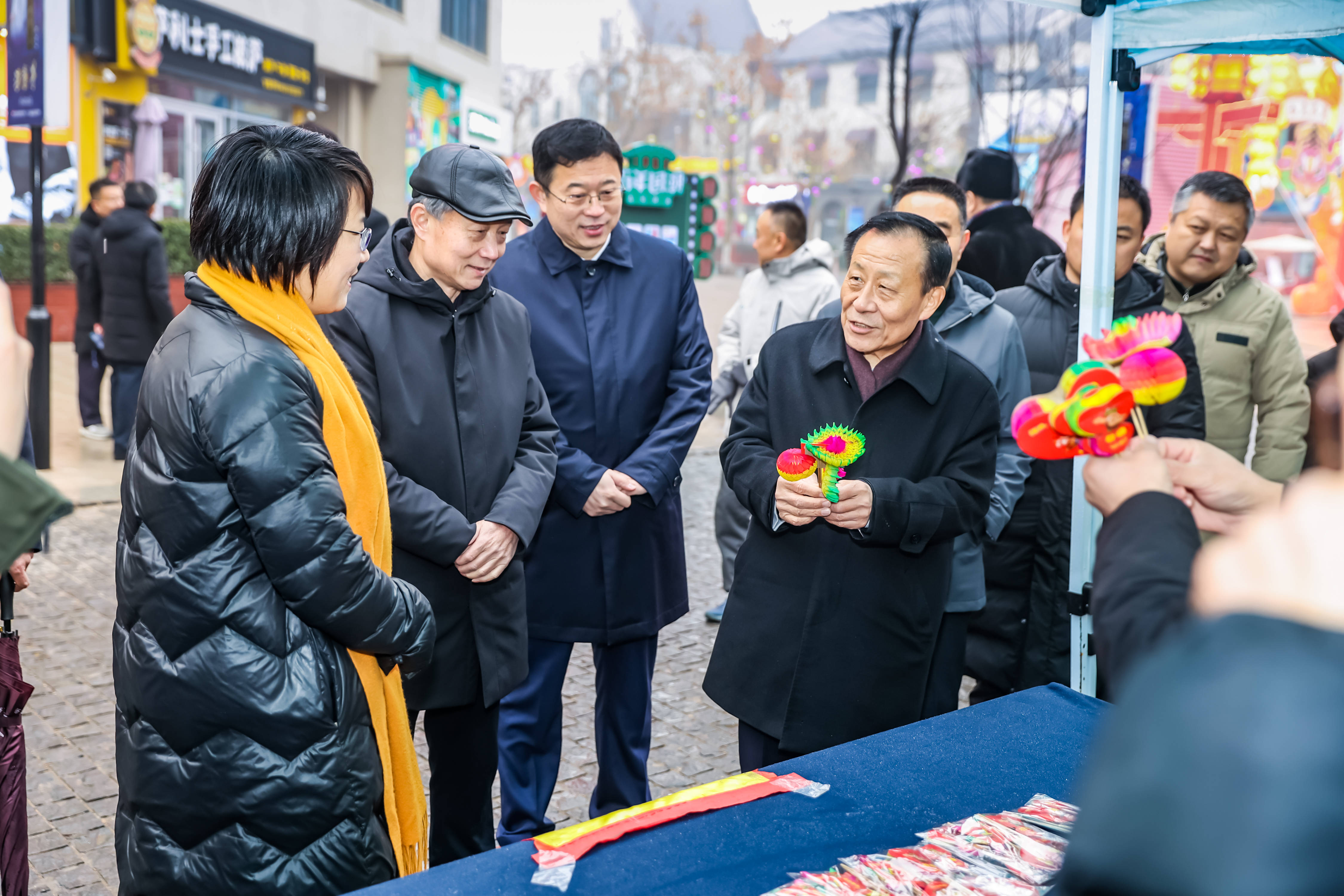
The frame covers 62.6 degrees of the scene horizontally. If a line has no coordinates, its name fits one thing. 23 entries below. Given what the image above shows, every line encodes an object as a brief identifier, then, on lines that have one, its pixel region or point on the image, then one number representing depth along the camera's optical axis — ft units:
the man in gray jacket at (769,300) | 16.92
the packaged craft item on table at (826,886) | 5.36
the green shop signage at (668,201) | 28.12
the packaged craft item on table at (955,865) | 5.65
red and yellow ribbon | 5.64
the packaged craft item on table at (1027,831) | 5.91
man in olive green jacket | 12.56
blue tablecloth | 5.47
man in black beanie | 15.72
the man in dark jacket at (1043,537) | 11.66
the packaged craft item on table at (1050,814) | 6.14
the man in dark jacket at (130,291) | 26.04
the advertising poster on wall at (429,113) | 69.92
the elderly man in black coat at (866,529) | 8.54
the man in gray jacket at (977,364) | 9.64
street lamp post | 24.06
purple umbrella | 7.32
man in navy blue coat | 10.52
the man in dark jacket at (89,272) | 27.14
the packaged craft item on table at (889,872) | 5.47
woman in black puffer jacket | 5.84
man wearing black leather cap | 8.63
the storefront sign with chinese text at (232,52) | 48.62
